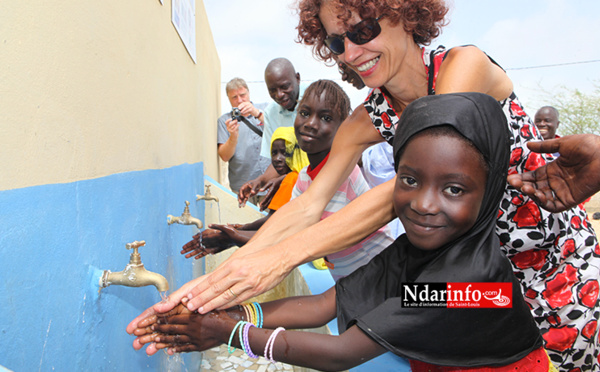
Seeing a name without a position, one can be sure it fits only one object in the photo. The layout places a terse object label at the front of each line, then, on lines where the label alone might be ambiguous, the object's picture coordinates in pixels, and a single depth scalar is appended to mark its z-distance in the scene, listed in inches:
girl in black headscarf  41.6
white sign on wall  106.9
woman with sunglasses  50.4
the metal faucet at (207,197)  137.0
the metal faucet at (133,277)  43.8
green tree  603.8
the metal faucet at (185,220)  88.4
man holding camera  216.8
